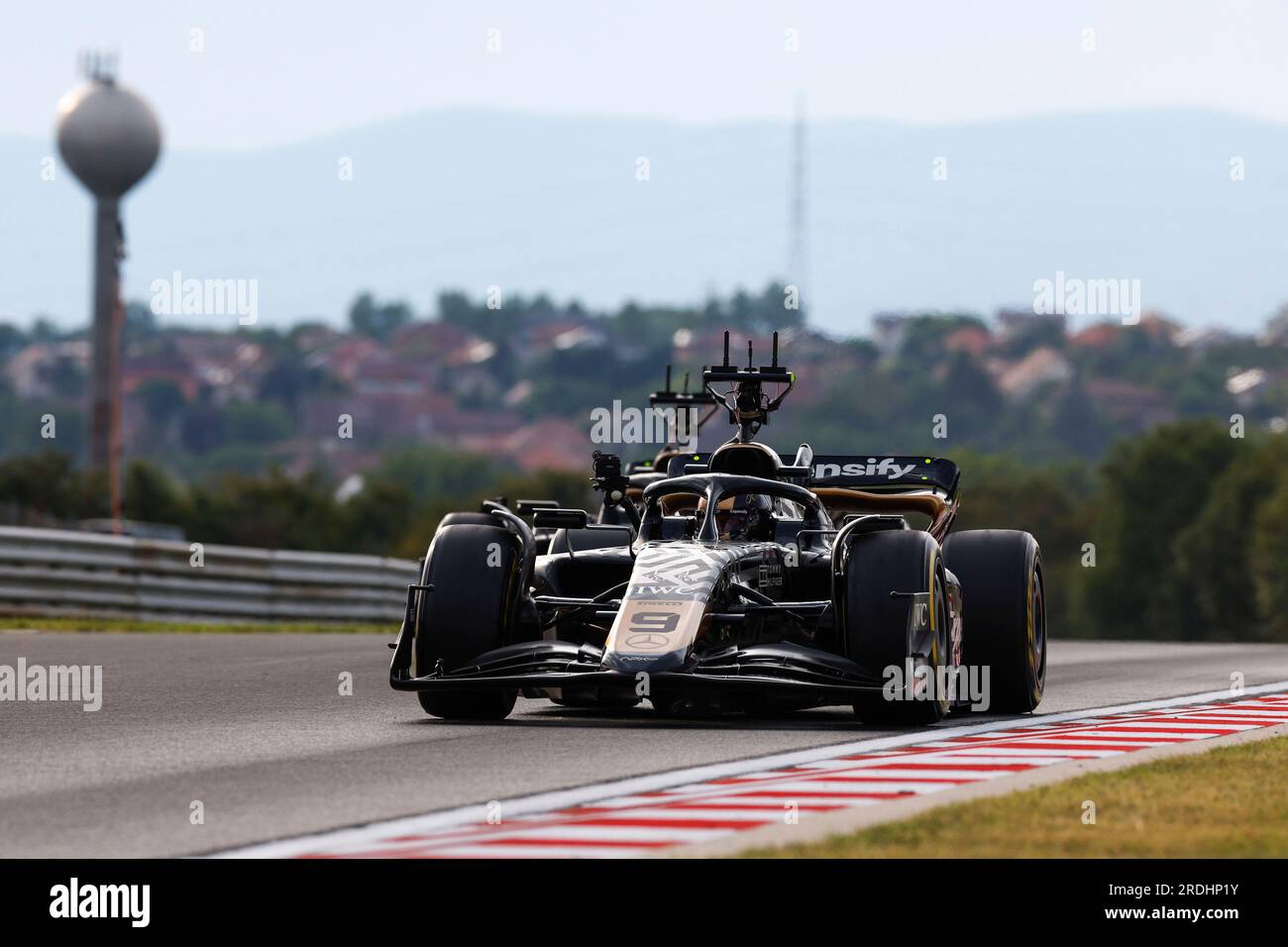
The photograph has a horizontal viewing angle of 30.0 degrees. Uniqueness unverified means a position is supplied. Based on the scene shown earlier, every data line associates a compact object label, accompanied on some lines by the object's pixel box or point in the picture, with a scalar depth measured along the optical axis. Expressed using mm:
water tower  93312
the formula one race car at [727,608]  12938
